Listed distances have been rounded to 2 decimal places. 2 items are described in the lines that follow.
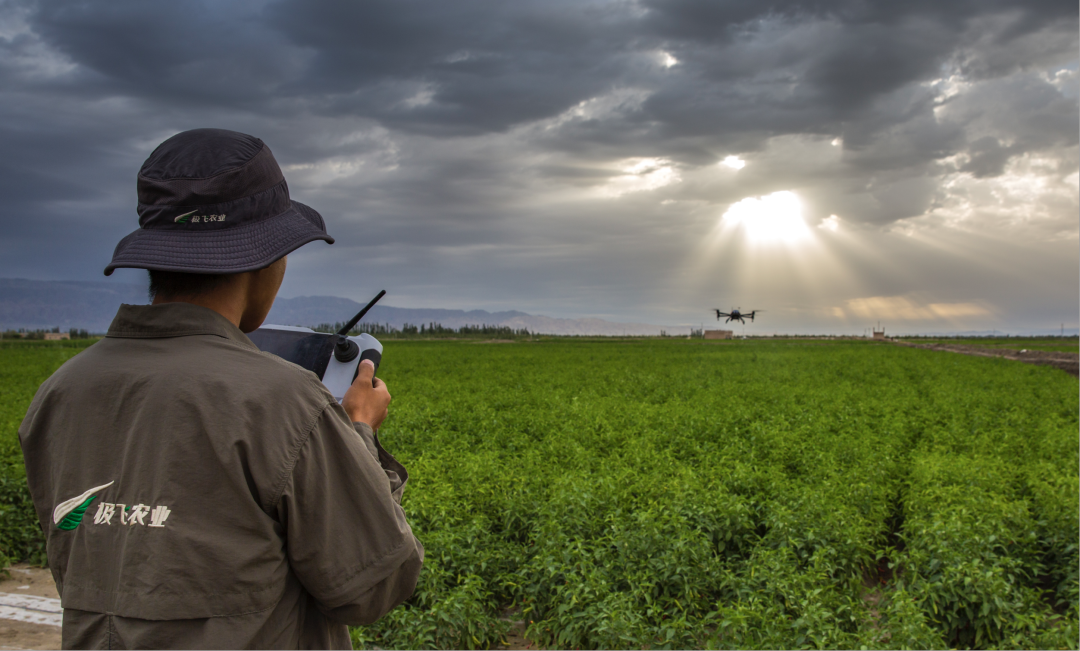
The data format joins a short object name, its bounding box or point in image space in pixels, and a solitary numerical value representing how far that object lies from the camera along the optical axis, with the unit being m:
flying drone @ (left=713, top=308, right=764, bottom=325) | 158.00
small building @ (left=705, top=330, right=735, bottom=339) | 137.56
